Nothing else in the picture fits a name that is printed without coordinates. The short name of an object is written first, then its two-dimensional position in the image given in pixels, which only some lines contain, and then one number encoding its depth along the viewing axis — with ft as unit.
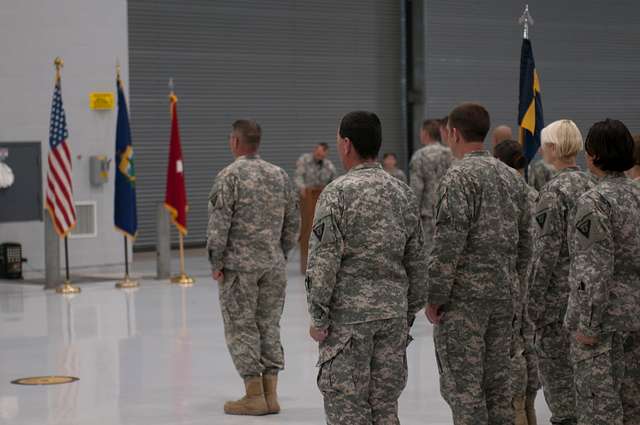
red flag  49.14
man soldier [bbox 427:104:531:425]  17.10
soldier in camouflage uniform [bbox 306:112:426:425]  15.58
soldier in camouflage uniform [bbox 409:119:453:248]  41.09
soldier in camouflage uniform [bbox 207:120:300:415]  23.36
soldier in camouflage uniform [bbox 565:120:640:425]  16.08
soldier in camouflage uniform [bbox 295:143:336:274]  51.78
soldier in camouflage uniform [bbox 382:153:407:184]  60.78
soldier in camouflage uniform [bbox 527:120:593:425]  19.26
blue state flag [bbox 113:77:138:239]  48.80
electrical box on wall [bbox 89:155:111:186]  55.16
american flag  46.70
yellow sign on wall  55.11
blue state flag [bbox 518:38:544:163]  28.12
